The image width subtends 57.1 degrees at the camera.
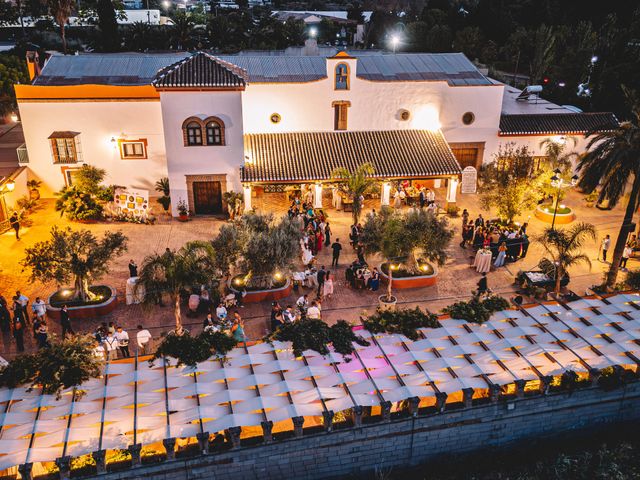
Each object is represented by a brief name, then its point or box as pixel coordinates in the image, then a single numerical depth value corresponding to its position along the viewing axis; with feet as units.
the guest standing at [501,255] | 83.71
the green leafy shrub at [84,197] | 97.76
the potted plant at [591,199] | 106.52
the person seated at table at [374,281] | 77.25
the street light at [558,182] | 83.75
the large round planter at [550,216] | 99.66
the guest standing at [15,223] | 90.48
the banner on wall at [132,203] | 98.32
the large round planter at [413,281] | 78.23
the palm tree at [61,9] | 170.71
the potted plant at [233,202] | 98.02
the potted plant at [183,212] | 99.50
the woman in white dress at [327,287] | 75.06
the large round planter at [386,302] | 73.72
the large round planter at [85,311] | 71.20
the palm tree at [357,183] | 92.53
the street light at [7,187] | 94.22
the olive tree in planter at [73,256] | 66.49
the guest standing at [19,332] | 63.87
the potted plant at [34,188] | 104.27
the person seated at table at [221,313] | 66.28
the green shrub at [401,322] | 59.26
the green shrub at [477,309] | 61.31
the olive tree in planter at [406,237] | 73.72
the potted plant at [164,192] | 102.27
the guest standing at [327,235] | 90.43
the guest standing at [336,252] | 83.05
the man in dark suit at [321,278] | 75.36
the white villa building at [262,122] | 96.78
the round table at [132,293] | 72.18
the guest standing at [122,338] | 61.00
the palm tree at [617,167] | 69.21
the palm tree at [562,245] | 72.02
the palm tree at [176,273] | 61.16
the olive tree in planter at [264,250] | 71.10
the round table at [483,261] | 81.56
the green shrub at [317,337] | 56.13
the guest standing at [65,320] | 65.10
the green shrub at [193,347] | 54.60
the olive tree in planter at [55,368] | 49.83
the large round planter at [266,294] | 74.59
